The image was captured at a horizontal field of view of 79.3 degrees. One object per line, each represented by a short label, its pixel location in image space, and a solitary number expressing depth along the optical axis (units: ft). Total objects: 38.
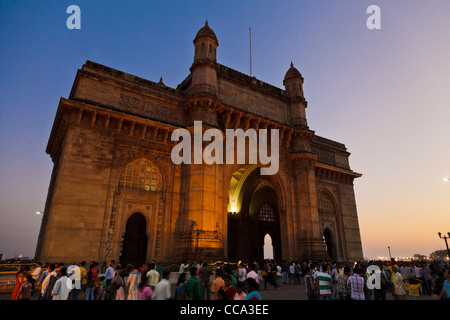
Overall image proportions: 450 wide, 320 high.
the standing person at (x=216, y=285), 22.06
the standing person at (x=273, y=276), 45.30
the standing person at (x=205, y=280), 30.96
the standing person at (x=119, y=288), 20.02
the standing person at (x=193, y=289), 18.28
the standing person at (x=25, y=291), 21.52
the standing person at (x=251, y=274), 27.43
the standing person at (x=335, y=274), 36.15
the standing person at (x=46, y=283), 23.98
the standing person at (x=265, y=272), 45.59
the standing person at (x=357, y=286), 21.37
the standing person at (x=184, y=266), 38.88
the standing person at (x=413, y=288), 26.39
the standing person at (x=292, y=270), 52.79
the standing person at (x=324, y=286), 23.06
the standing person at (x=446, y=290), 17.19
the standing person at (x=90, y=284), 27.84
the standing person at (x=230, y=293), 16.88
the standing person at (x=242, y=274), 36.56
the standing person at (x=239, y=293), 16.04
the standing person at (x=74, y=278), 25.79
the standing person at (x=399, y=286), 24.93
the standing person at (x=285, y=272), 54.08
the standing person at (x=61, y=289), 20.08
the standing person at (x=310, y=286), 26.58
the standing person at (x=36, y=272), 32.30
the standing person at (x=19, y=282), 21.66
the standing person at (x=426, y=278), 39.83
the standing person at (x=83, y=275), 28.35
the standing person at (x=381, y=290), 26.35
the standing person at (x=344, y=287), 22.61
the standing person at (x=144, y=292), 17.39
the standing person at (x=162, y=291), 17.37
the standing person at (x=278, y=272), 49.23
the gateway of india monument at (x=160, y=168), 45.57
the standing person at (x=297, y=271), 52.70
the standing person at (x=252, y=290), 14.56
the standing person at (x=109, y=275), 29.55
